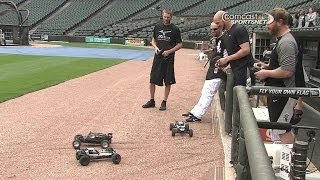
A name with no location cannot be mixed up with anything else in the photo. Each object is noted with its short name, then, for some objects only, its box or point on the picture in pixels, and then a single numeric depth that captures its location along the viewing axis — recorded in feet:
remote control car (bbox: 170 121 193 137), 22.62
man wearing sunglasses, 24.83
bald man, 20.94
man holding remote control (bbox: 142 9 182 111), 28.91
